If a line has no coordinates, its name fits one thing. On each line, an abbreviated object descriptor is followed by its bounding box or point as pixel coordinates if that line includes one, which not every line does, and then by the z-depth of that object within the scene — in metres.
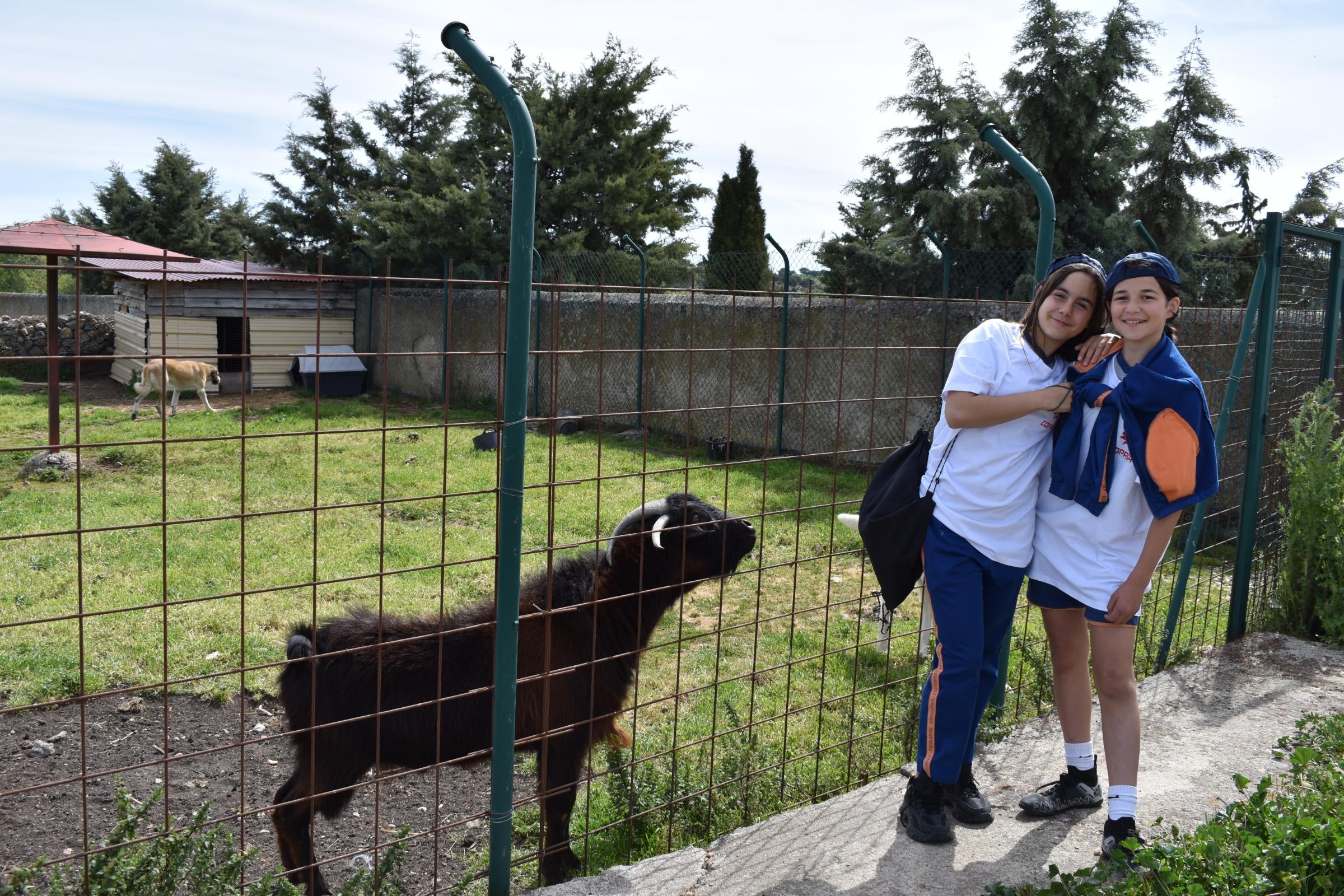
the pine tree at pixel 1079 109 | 13.12
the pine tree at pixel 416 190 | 19.55
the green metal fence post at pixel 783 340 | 10.79
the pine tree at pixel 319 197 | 23.27
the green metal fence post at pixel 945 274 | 8.31
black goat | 3.09
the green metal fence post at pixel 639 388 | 12.20
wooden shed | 17.11
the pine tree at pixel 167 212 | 27.38
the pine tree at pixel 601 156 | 20.66
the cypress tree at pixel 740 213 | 18.08
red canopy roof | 9.21
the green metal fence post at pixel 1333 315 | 5.48
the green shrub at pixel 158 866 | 2.22
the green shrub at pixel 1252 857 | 2.41
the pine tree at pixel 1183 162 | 12.91
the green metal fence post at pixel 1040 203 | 3.80
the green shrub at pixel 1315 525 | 5.03
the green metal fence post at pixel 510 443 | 2.40
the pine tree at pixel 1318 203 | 12.72
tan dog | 13.63
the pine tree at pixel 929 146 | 13.56
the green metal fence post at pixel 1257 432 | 4.88
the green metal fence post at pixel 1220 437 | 4.80
